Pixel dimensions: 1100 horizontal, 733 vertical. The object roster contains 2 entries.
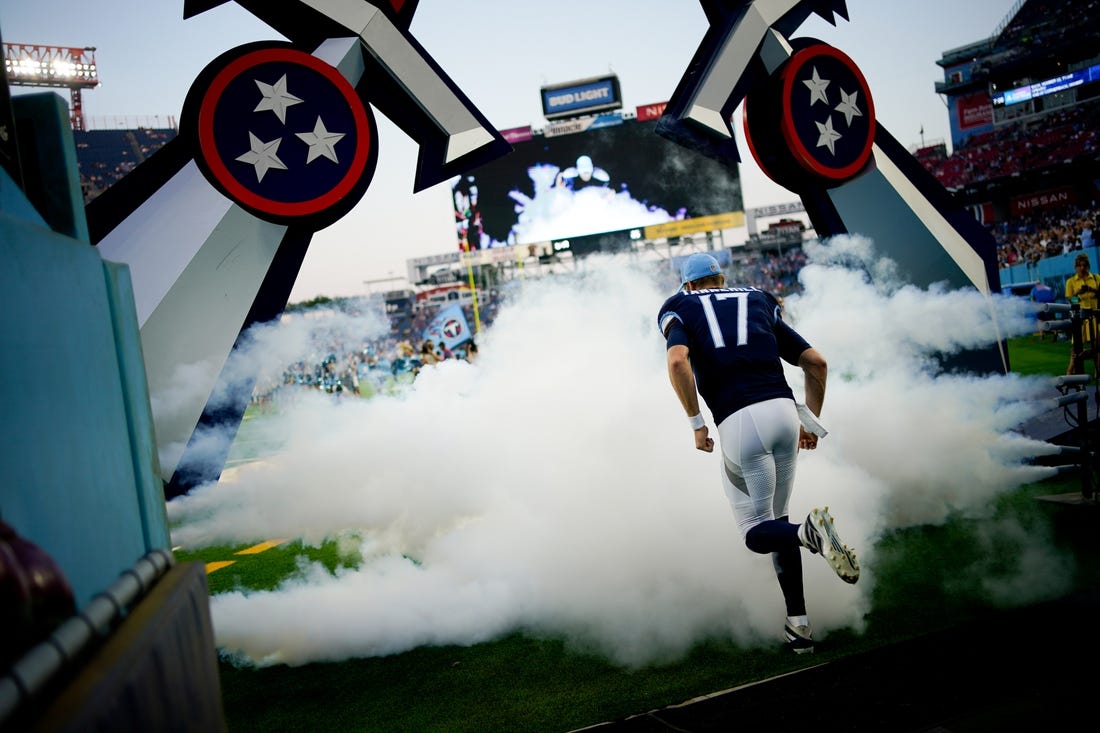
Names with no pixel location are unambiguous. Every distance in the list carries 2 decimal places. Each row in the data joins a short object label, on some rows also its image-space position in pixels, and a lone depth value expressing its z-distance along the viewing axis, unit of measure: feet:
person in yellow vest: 28.07
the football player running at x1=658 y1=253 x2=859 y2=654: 11.10
